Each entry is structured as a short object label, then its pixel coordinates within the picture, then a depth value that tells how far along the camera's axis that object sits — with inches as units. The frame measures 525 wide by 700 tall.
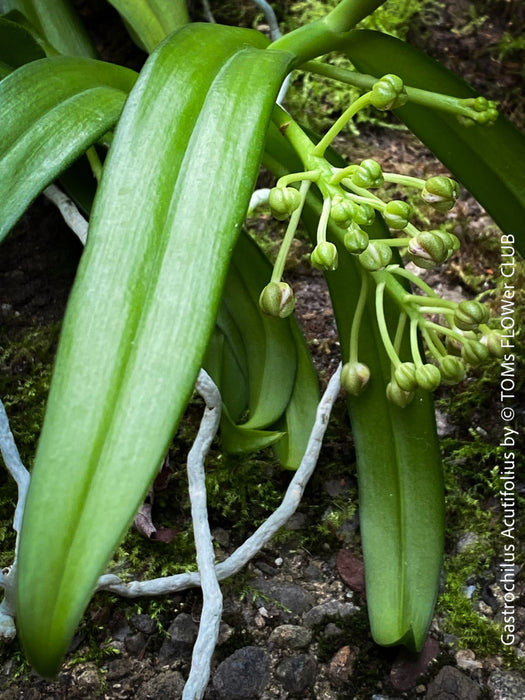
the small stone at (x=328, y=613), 16.7
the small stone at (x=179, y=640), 16.3
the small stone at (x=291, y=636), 16.4
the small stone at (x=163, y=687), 15.8
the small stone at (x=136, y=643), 16.3
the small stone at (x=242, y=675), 15.9
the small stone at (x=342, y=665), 16.1
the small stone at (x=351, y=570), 17.1
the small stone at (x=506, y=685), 15.9
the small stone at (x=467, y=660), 16.2
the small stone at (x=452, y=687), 15.9
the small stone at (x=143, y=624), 16.5
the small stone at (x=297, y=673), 16.0
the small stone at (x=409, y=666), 16.1
